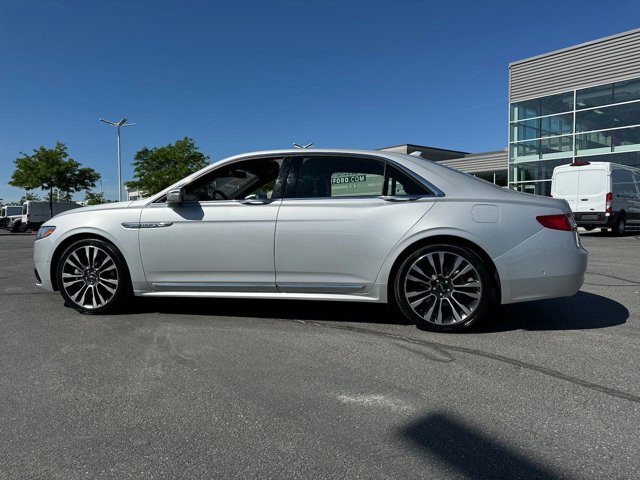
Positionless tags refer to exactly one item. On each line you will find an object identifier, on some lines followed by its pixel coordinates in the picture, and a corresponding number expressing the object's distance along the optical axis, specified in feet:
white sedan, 12.53
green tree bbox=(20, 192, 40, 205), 233.31
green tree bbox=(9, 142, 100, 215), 118.73
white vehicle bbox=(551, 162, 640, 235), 48.88
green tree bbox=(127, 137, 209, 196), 135.54
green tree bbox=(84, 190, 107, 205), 245.76
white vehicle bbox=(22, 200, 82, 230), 104.73
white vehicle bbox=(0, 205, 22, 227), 119.80
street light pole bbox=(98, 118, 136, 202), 136.98
